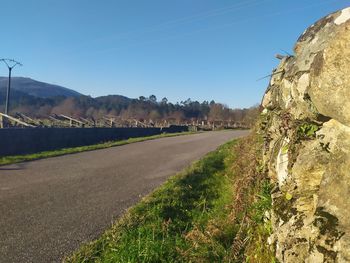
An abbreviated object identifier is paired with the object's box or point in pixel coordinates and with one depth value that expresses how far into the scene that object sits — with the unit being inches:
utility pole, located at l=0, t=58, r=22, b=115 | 1368.1
